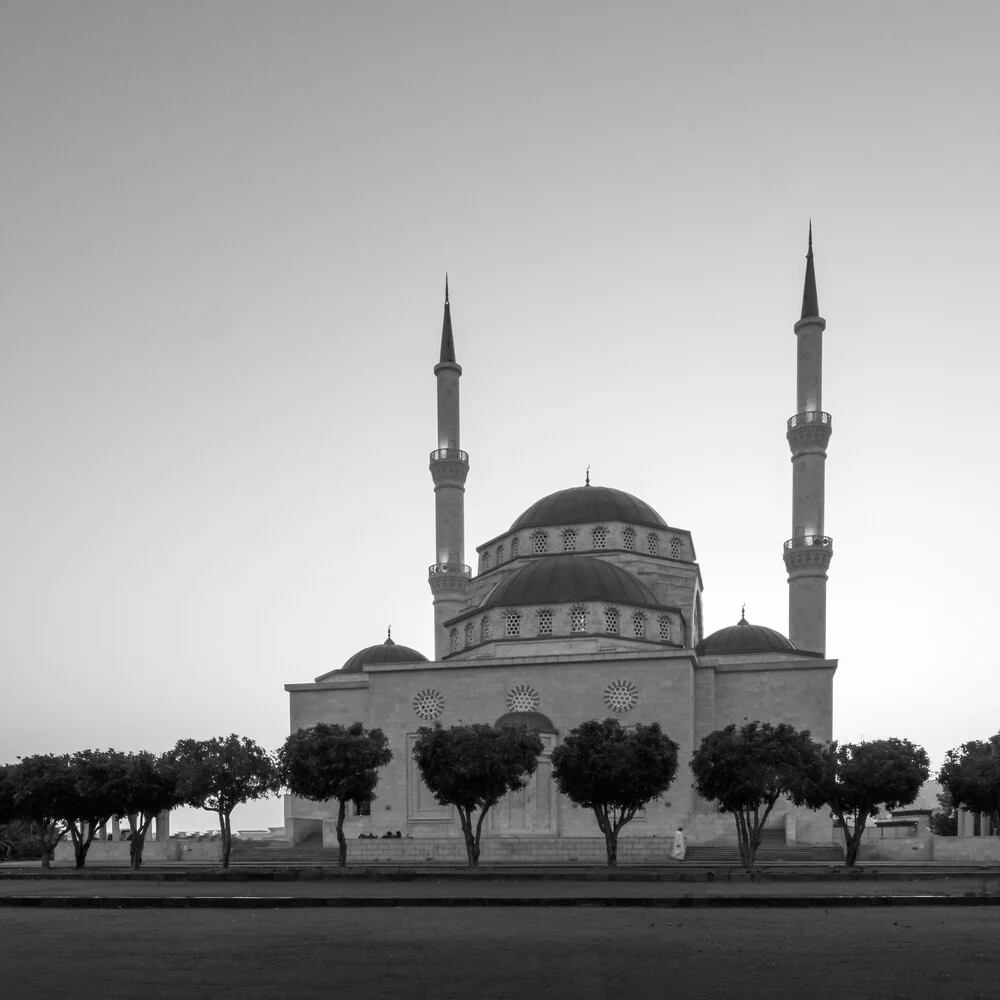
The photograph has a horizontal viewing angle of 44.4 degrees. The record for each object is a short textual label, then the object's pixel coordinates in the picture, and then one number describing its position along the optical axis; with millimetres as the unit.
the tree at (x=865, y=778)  34438
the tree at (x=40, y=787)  37469
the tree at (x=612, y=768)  34250
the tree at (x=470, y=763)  34594
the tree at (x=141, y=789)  37094
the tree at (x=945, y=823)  64875
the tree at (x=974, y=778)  37312
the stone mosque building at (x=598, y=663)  46438
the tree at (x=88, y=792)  37062
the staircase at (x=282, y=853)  40531
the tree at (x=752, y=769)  33062
